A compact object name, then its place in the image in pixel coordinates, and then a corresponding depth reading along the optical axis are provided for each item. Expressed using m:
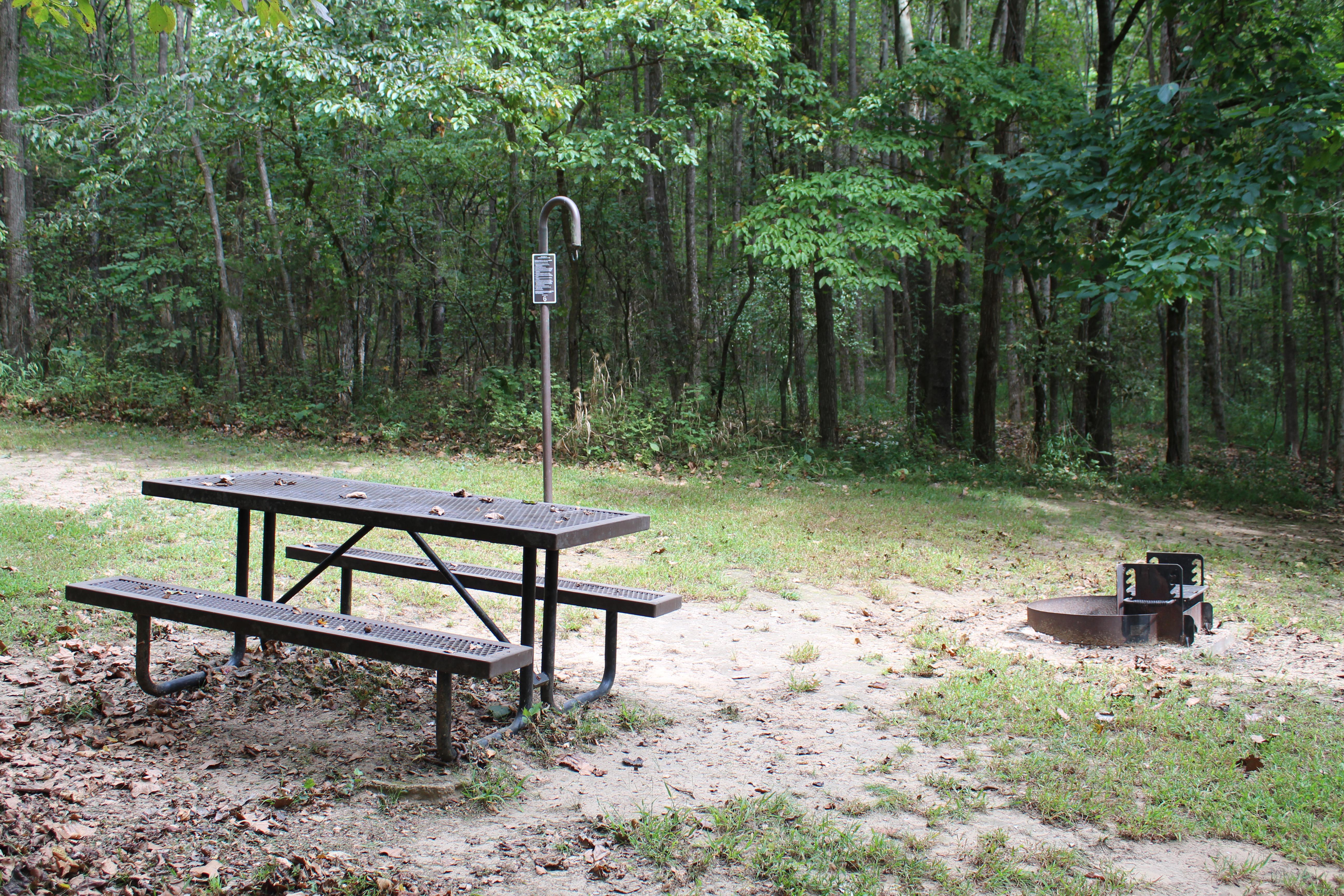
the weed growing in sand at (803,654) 4.84
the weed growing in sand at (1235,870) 2.62
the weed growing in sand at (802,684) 4.36
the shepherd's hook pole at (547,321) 6.89
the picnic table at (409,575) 3.18
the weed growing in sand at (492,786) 3.01
